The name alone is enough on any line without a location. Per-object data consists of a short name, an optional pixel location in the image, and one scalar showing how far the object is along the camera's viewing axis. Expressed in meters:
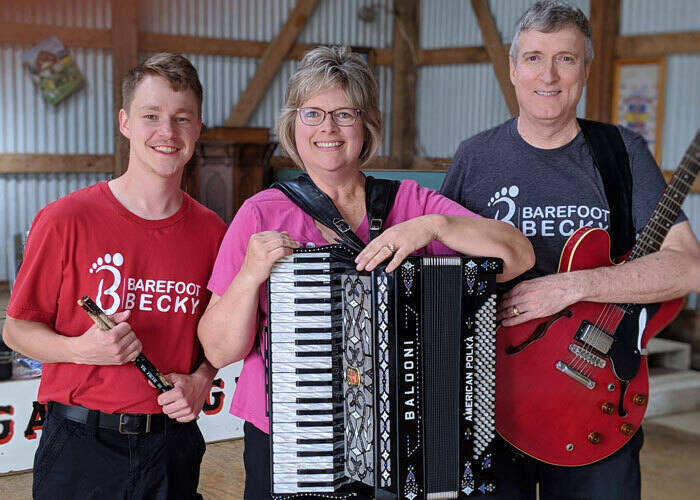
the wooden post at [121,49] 9.82
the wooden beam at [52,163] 9.38
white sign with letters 4.43
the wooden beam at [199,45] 10.25
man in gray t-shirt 2.30
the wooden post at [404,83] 11.76
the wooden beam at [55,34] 9.23
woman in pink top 2.06
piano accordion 1.98
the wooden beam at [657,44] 8.03
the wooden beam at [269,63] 10.87
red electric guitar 2.33
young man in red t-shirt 2.15
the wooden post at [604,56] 8.59
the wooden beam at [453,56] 10.92
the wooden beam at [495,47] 10.52
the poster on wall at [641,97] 8.21
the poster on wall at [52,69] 9.37
